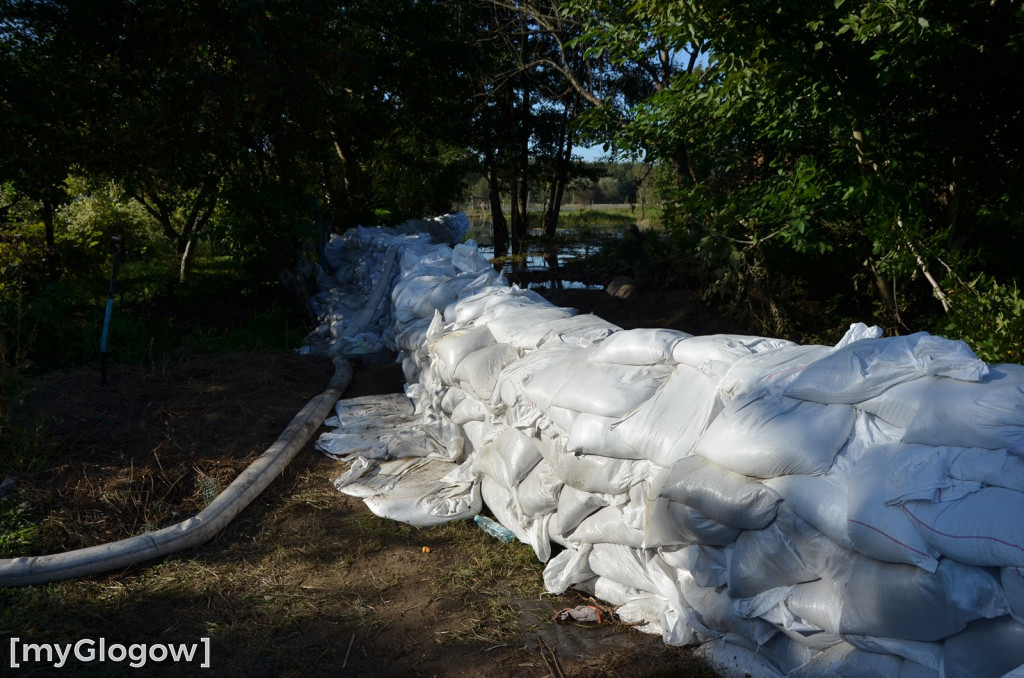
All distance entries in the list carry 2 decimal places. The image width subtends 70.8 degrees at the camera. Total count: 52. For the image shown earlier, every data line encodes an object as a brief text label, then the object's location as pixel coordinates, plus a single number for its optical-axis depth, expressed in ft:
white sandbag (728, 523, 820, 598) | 7.34
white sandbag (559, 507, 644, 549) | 9.29
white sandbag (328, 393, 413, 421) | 17.28
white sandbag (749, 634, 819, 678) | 7.29
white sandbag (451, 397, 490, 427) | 13.26
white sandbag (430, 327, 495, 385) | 14.42
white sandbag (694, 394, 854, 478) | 7.32
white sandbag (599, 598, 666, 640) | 9.02
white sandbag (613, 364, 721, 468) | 8.73
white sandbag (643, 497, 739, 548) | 7.95
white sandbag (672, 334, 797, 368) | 9.19
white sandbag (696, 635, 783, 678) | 7.71
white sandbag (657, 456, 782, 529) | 7.49
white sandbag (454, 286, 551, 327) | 15.98
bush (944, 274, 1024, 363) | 14.56
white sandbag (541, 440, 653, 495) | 9.29
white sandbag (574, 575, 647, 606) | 9.45
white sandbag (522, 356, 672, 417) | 9.62
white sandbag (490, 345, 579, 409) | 11.51
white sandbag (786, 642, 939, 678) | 6.48
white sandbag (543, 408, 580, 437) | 10.10
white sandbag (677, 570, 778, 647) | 7.64
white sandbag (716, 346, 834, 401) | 8.17
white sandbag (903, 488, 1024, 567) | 5.72
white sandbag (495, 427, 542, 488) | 11.06
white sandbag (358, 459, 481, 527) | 12.41
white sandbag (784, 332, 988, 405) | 7.14
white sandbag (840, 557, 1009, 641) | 5.91
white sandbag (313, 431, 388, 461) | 15.21
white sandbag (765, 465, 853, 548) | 6.88
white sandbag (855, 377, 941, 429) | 7.04
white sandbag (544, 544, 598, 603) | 10.02
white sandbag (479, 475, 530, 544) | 11.39
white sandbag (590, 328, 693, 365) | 10.04
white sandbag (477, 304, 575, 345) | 13.91
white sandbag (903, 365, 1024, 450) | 6.35
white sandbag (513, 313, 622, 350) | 12.34
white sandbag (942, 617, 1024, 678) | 5.82
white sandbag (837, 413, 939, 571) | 6.22
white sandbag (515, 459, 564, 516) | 10.51
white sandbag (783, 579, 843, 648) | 6.93
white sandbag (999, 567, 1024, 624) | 5.65
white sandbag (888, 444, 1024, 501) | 6.19
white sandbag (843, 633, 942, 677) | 6.27
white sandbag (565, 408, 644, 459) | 9.31
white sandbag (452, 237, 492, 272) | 22.85
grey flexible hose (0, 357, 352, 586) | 9.95
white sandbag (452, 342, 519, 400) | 13.06
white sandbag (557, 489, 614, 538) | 9.81
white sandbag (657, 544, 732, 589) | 8.08
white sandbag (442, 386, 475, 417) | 14.35
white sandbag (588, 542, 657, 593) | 9.30
